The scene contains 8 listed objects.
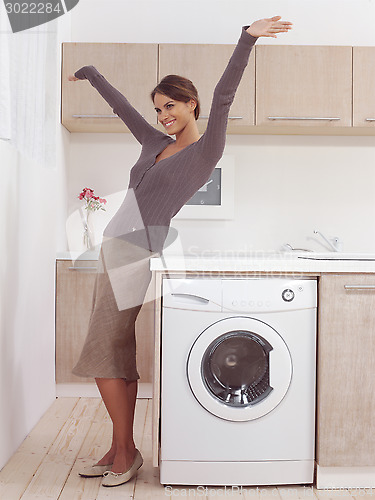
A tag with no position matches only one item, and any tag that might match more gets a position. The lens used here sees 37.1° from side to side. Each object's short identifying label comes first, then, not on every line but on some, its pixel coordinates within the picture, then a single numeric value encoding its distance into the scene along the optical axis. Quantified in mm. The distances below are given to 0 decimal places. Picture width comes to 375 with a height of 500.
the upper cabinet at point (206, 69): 3236
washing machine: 2018
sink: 3029
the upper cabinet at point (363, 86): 3234
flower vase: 3365
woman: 2033
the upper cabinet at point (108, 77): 3240
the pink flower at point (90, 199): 3396
